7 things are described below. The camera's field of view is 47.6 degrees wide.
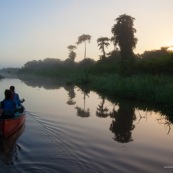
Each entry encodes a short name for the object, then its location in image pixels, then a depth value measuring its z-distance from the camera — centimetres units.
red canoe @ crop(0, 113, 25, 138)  804
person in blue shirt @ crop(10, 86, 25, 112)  1066
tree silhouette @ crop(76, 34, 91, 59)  6082
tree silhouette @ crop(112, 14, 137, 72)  3654
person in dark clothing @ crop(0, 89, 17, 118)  890
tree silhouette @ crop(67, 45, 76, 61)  7004
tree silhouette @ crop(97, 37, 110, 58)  4673
